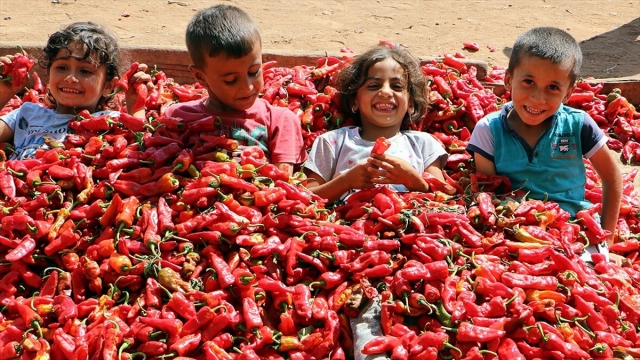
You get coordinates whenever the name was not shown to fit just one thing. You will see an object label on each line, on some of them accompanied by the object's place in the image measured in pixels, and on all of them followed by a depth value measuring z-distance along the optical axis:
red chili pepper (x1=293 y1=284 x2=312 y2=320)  3.47
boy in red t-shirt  4.31
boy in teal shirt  4.19
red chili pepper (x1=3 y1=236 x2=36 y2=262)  3.73
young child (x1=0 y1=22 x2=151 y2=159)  4.83
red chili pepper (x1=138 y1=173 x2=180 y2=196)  4.00
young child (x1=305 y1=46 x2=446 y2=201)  4.74
